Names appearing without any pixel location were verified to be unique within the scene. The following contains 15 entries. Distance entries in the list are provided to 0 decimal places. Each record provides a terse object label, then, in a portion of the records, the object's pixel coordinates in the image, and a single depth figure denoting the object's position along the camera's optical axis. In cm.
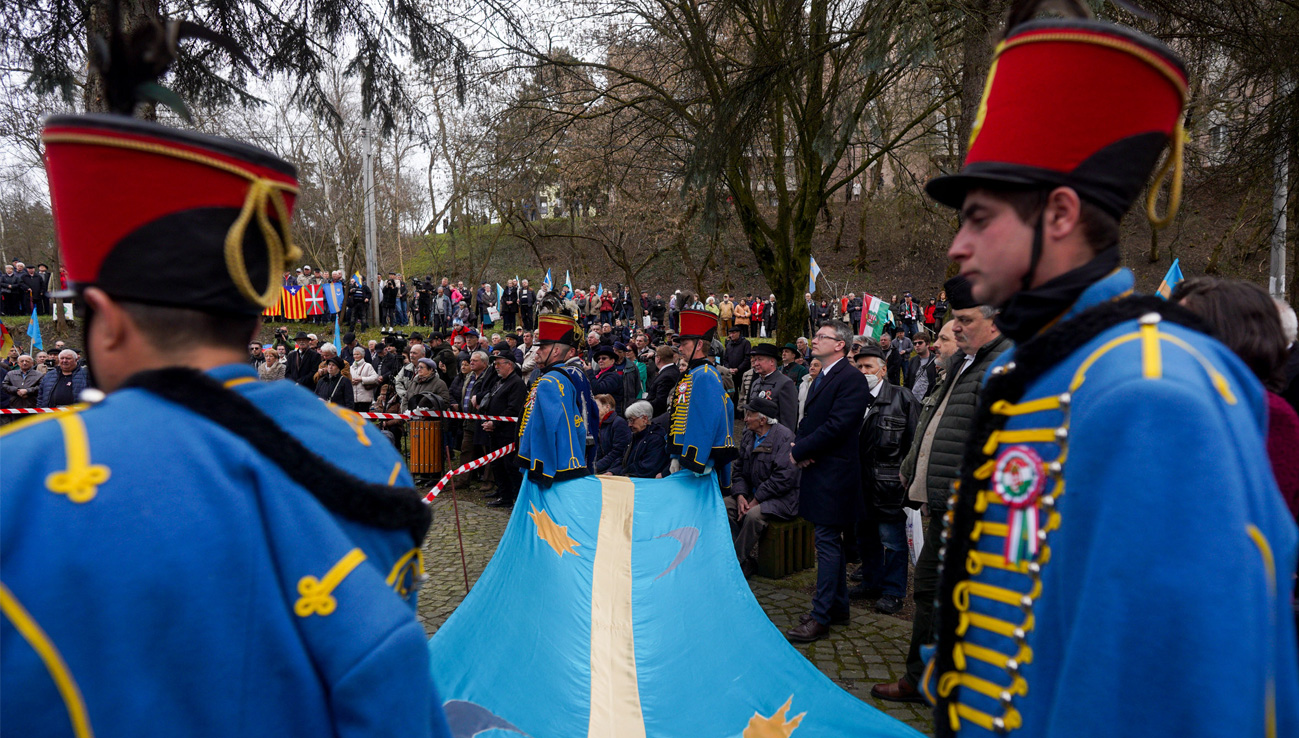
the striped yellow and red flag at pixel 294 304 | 2447
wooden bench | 670
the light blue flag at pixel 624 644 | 380
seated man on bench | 650
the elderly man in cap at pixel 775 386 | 845
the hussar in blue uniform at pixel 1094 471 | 112
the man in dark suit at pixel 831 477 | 551
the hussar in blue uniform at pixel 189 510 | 108
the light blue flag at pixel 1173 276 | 740
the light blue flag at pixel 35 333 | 1662
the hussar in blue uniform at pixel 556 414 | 646
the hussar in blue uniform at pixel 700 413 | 696
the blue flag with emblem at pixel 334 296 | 2155
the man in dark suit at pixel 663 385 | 1042
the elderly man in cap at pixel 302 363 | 1362
